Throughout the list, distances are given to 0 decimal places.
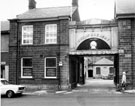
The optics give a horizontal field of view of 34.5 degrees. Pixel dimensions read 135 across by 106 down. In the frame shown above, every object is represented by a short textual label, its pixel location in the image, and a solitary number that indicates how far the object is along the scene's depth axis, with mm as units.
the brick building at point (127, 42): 21000
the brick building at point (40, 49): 22422
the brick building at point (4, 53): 24938
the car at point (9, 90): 17594
